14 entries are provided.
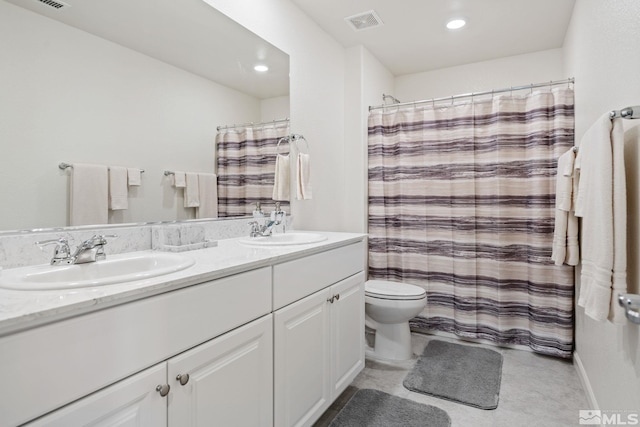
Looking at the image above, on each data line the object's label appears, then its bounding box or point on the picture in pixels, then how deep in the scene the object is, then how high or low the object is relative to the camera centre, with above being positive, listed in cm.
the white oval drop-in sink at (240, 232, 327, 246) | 166 -14
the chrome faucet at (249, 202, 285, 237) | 198 -6
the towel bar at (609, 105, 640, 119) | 103 +29
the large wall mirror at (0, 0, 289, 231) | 113 +48
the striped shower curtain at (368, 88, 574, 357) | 238 -2
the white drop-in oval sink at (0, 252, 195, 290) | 84 -16
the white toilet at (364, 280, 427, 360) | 229 -68
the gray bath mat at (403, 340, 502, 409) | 192 -100
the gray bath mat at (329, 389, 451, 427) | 168 -101
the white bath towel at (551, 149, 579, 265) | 191 -5
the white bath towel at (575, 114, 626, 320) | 112 -5
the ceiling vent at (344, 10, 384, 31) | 236 +133
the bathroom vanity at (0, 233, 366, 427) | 70 -35
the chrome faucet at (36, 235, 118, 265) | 112 -12
